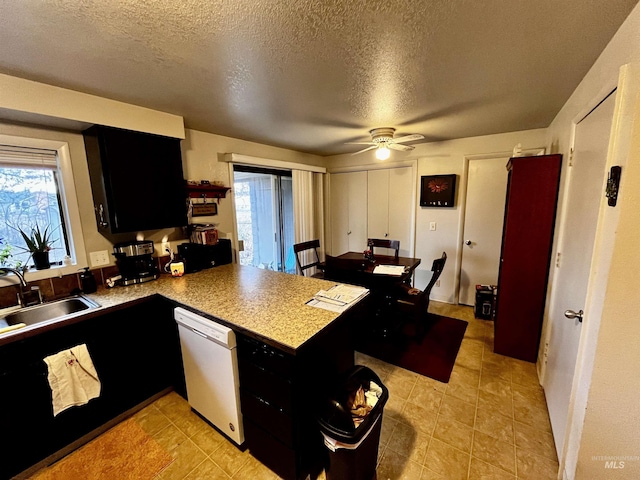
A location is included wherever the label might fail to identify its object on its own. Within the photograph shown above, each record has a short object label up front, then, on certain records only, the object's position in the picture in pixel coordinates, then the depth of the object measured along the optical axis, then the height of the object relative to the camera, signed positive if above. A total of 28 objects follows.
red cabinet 2.01 -0.44
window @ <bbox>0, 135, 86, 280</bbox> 1.69 +0.06
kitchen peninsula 1.25 -0.87
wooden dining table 2.47 -0.70
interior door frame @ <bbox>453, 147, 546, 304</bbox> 2.84 +0.15
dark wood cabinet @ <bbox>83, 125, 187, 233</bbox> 1.84 +0.22
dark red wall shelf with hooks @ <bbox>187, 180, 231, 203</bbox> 2.49 +0.17
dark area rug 2.26 -1.45
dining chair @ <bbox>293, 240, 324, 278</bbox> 3.37 -0.78
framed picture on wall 3.31 +0.14
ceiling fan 2.61 +0.65
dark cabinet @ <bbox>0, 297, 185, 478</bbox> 1.35 -1.04
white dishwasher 1.38 -0.96
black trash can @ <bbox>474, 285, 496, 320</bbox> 3.06 -1.24
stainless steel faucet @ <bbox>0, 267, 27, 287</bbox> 1.63 -0.40
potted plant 1.74 -0.26
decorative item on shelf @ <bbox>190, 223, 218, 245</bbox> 2.46 -0.27
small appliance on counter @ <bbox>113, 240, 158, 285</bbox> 2.02 -0.44
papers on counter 1.52 -0.60
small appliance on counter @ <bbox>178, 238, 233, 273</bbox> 2.38 -0.48
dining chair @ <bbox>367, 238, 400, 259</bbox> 3.33 -0.56
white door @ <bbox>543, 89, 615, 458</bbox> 1.24 -0.31
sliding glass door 3.39 -0.18
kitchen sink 1.61 -0.68
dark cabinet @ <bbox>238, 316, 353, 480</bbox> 1.21 -0.98
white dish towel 1.42 -0.98
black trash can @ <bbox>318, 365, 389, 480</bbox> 1.13 -1.04
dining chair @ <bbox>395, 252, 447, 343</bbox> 2.46 -0.98
